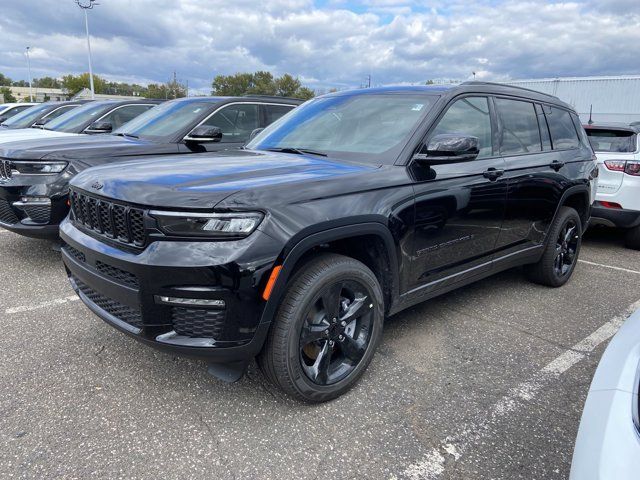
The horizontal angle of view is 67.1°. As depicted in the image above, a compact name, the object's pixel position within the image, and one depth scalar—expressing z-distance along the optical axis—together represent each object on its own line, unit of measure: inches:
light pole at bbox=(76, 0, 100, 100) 1369.1
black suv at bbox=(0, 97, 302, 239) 178.2
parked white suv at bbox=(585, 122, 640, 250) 230.5
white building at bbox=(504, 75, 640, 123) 1334.9
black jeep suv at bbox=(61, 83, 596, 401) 86.7
